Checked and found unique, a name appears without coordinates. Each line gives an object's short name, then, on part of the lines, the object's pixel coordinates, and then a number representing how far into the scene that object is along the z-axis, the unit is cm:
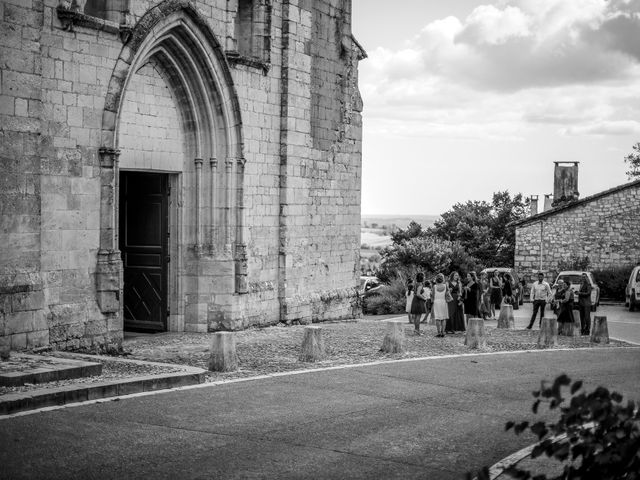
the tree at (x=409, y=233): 5159
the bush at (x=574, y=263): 4119
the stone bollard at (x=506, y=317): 2488
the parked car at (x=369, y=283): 4241
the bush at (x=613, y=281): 3897
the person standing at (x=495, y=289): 3034
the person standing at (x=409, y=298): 2275
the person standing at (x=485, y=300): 2820
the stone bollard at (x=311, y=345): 1577
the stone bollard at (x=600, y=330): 2125
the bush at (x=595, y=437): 493
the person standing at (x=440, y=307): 2106
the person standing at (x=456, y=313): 2223
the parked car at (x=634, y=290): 3341
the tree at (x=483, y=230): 5206
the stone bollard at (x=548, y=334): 1994
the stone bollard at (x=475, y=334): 1888
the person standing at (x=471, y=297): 2420
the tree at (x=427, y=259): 4009
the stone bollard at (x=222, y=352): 1428
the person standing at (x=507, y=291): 3216
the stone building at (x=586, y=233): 4166
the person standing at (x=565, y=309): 2264
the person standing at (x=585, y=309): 2422
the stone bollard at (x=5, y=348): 1327
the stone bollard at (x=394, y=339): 1709
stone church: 1431
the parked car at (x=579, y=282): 3366
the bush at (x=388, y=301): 3488
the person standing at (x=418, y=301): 2180
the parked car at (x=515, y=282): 3434
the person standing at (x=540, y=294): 2472
